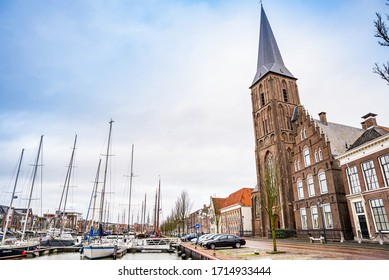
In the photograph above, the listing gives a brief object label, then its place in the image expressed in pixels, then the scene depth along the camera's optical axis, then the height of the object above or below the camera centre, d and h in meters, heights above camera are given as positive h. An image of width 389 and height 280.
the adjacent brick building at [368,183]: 19.05 +3.00
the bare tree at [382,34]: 8.68 +6.23
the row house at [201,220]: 72.00 +1.08
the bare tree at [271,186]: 15.79 +2.32
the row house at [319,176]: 24.23 +4.73
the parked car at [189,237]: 36.76 -1.95
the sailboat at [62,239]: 31.28 -1.71
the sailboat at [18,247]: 19.39 -1.75
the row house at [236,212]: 52.25 +2.35
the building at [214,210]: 63.94 +3.45
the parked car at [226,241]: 19.31 -1.38
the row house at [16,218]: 69.40 +2.05
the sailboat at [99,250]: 19.51 -1.96
